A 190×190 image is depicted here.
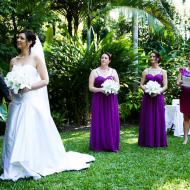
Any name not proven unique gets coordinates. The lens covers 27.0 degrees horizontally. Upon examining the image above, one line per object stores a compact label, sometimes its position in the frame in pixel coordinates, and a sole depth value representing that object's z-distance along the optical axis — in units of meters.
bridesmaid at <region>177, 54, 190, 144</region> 8.43
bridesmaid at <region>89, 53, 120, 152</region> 7.79
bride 5.57
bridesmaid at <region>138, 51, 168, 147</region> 8.32
